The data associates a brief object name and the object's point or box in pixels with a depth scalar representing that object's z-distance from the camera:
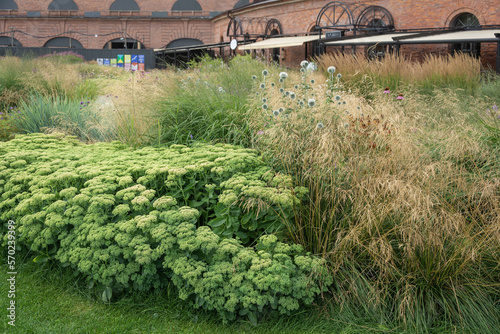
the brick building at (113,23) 36.97
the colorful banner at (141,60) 30.88
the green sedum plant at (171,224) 2.70
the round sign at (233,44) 20.93
